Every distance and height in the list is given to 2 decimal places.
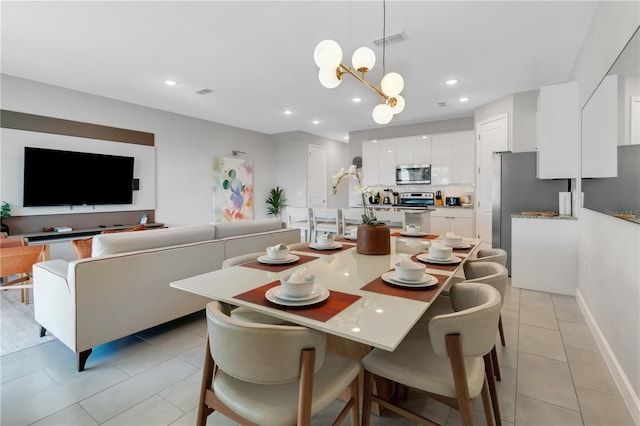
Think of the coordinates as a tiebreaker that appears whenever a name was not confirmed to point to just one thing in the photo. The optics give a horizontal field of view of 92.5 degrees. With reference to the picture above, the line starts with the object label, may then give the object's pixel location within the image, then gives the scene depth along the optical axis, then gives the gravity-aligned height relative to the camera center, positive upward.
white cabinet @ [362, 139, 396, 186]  6.75 +1.08
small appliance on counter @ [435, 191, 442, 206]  6.28 +0.25
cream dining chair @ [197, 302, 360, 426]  0.97 -0.53
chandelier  1.92 +0.94
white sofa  2.03 -0.55
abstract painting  6.46 +0.45
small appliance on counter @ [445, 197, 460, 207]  5.99 +0.18
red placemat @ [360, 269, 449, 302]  1.24 -0.35
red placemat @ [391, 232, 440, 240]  2.78 -0.24
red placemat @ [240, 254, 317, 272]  1.70 -0.33
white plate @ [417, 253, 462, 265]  1.75 -0.29
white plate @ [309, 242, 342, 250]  2.24 -0.27
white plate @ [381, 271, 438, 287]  1.36 -0.32
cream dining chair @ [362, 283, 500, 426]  1.10 -0.63
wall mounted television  4.05 +0.45
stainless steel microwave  6.30 +0.76
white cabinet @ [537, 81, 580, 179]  3.30 +0.88
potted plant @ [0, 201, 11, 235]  3.78 -0.05
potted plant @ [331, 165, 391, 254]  2.00 -0.16
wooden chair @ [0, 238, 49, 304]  2.88 -0.49
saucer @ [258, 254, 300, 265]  1.80 -0.30
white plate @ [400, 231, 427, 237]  2.84 -0.23
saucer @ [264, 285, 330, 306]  1.15 -0.35
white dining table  0.96 -0.35
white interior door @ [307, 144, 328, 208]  7.73 +0.87
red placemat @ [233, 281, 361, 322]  1.07 -0.36
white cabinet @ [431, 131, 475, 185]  5.81 +1.02
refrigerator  3.92 +0.26
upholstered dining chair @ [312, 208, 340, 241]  4.75 -0.19
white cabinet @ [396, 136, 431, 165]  6.30 +1.26
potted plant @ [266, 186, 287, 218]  7.66 +0.21
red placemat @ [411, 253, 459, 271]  1.65 -0.31
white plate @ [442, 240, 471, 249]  2.19 -0.26
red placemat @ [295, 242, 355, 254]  2.16 -0.29
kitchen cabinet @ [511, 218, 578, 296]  3.43 -0.52
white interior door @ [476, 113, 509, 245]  4.92 +0.79
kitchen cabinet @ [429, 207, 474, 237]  5.68 -0.21
